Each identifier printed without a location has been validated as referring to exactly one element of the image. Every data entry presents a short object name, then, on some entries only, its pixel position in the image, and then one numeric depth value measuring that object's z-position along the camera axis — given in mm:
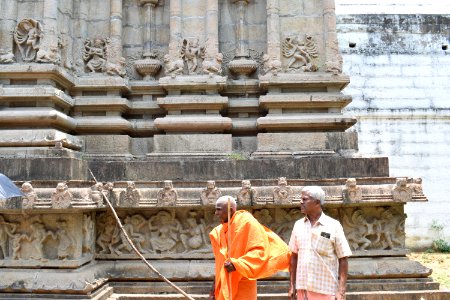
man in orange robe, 5262
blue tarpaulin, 5391
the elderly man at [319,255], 5176
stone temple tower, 7148
